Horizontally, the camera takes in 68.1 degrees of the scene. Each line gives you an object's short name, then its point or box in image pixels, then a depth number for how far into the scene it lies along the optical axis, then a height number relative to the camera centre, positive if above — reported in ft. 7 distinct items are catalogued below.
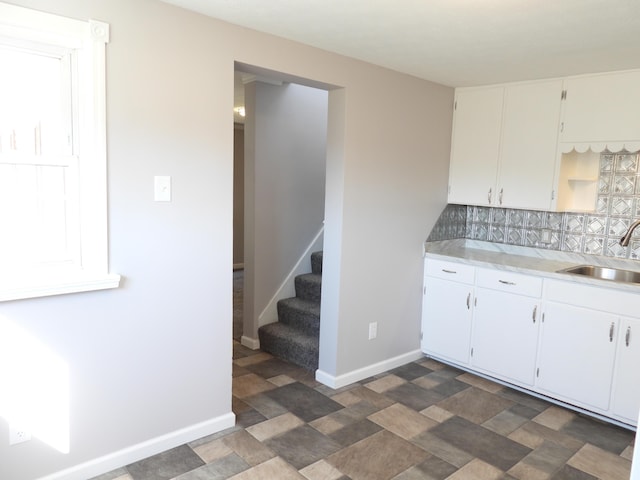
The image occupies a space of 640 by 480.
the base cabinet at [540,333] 9.32 -3.03
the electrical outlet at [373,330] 11.52 -3.37
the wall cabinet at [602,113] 9.84 +1.87
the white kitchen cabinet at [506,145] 11.12 +1.27
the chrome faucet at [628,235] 9.84 -0.72
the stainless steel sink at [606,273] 10.67 -1.68
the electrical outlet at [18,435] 6.67 -3.62
